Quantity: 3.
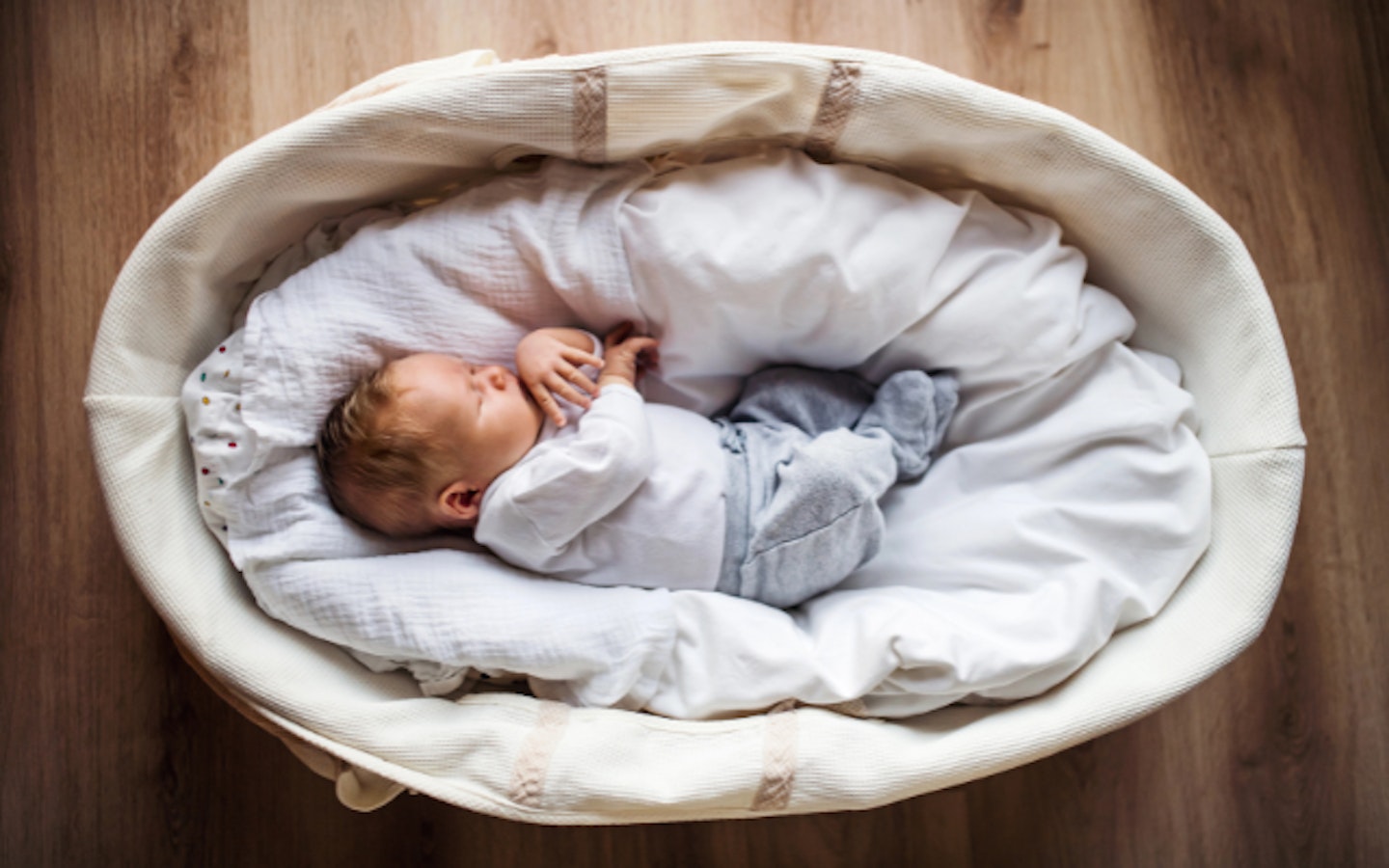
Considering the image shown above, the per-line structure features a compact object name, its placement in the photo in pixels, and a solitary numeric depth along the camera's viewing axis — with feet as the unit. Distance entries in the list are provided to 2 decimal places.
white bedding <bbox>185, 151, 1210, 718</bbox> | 2.83
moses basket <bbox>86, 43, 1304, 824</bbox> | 2.64
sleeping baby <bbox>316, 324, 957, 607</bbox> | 2.77
